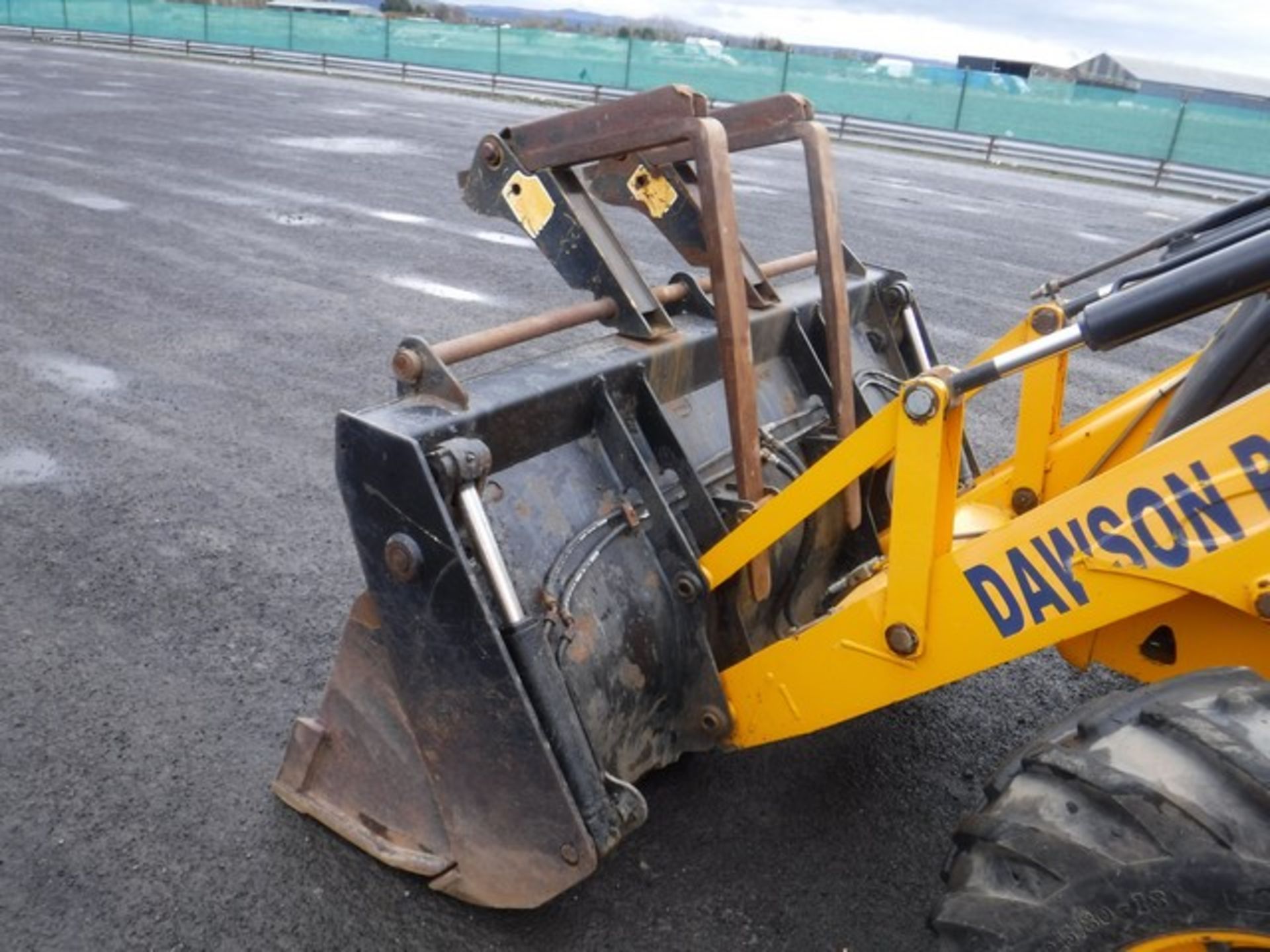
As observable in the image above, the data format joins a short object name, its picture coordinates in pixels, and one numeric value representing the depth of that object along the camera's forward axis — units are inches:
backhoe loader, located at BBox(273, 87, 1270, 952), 79.4
